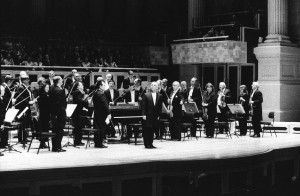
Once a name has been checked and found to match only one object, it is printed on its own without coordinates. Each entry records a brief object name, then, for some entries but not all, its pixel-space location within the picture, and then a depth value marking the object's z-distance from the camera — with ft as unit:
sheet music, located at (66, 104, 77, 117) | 54.34
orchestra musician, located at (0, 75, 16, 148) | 53.15
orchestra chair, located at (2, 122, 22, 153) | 51.29
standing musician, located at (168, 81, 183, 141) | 62.59
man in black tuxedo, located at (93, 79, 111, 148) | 55.42
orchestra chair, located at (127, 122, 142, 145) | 57.88
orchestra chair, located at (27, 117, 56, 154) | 49.78
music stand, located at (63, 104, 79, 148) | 54.34
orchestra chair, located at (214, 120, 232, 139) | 66.18
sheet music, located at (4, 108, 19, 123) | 48.52
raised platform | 32.48
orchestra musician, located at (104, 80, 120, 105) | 60.29
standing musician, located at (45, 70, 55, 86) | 62.34
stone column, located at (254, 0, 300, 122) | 84.69
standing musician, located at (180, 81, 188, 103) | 66.80
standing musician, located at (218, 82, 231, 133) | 68.80
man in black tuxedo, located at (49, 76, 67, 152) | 51.83
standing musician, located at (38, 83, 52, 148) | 52.75
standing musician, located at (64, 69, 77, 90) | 60.95
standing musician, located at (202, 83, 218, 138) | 67.26
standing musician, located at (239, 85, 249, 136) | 68.36
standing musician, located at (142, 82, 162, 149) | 55.31
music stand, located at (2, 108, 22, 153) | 48.52
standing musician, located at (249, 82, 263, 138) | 67.00
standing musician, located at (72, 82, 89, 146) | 57.47
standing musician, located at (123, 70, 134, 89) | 74.13
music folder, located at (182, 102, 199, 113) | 62.90
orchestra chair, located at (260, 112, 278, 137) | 65.00
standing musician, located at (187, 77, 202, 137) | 67.97
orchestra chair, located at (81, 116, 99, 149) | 54.73
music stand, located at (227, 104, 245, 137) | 65.98
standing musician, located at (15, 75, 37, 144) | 55.06
